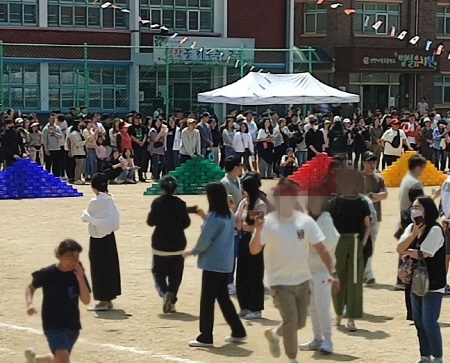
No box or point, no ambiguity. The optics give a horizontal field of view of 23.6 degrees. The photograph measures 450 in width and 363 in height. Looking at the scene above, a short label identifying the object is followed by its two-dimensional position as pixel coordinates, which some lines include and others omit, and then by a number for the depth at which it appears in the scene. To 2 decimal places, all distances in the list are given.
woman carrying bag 8.96
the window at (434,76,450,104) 52.94
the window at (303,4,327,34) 51.22
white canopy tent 31.06
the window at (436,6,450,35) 53.09
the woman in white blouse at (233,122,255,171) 28.61
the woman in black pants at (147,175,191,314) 11.62
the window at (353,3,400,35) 50.81
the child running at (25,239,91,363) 8.21
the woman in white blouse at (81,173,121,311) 11.73
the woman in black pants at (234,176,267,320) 11.45
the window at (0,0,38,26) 38.84
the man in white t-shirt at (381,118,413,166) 27.72
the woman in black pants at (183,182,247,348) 10.21
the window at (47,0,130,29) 39.94
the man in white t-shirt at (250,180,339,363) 9.05
